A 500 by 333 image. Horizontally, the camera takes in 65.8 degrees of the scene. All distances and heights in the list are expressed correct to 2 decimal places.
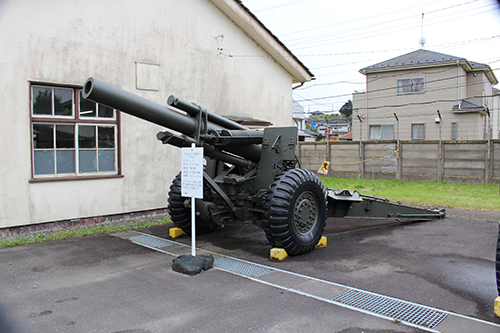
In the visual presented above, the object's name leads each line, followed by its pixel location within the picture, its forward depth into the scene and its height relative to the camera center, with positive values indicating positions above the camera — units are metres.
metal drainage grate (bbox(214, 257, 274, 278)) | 5.29 -1.56
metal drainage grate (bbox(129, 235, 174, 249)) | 6.93 -1.53
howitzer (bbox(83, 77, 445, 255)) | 5.63 -0.35
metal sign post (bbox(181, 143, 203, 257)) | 5.71 -0.24
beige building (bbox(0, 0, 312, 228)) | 7.28 +1.63
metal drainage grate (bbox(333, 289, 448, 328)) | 3.78 -1.57
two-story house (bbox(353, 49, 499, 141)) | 23.03 +3.88
